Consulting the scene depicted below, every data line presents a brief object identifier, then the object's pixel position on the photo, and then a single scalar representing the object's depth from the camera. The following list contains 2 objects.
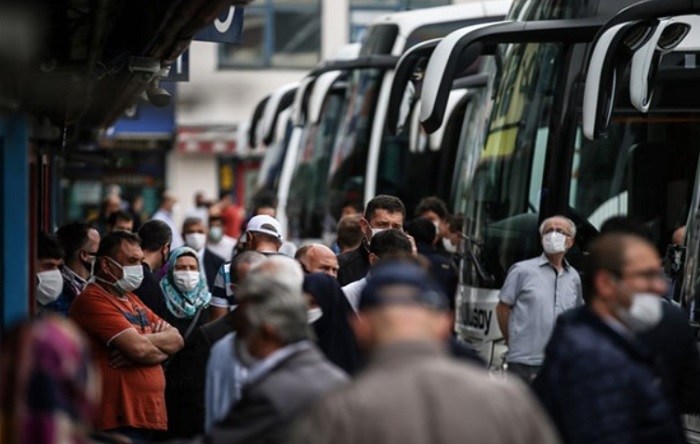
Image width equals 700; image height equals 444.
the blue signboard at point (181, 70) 14.75
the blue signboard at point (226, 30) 13.38
